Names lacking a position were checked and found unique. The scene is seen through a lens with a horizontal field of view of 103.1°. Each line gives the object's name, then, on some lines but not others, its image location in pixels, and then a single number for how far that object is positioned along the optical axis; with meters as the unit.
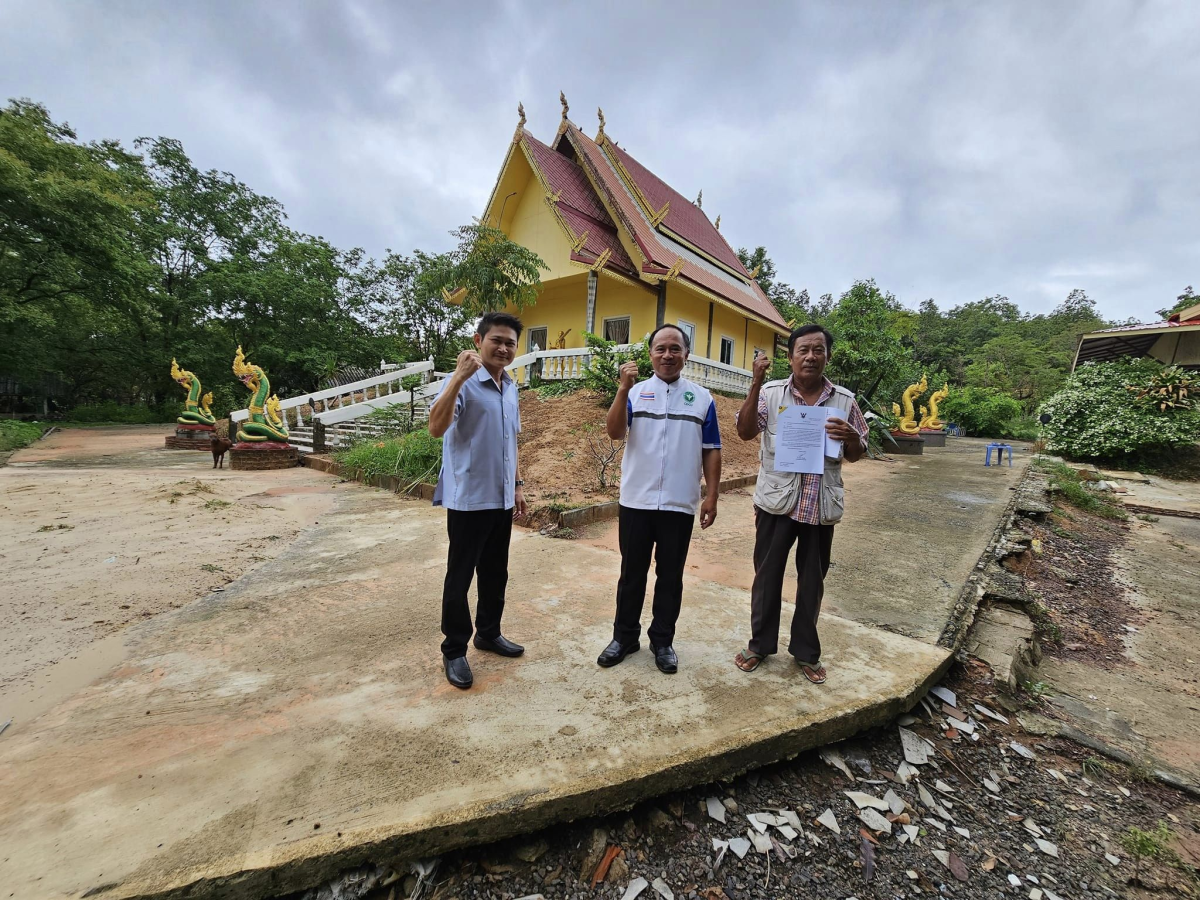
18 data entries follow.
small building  9.55
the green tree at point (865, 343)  10.81
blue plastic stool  9.46
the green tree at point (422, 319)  16.50
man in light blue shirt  1.88
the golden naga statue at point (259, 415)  7.55
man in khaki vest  1.95
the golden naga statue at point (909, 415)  11.83
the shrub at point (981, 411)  19.70
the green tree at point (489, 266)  9.20
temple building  11.43
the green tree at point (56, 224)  10.35
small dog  7.68
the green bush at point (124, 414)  16.42
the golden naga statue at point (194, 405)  11.05
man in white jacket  2.01
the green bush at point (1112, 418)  8.33
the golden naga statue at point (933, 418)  14.23
